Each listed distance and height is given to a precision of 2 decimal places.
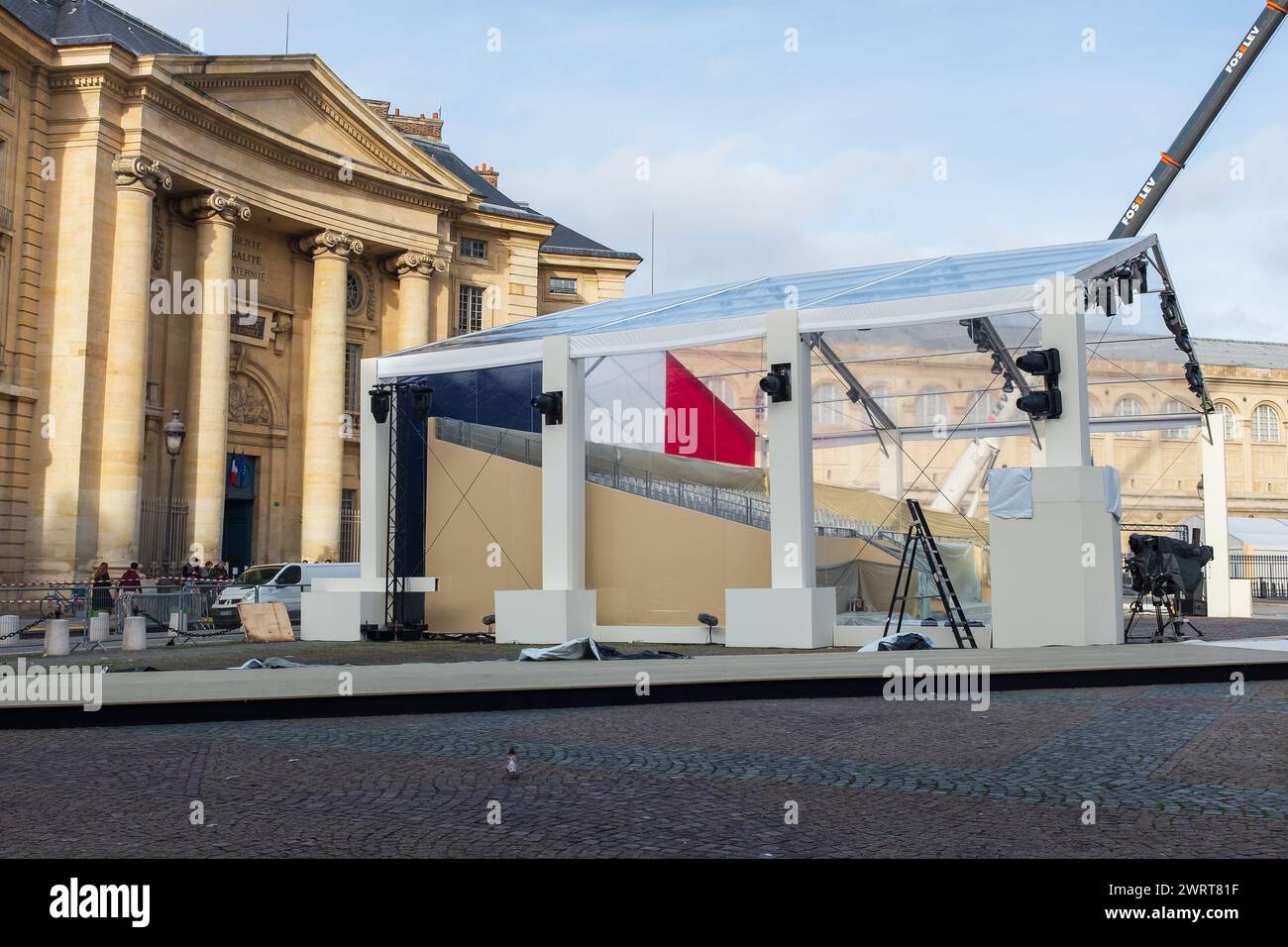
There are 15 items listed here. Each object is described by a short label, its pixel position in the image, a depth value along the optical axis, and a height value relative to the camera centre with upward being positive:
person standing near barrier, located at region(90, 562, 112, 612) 22.98 -0.35
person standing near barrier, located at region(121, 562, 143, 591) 27.62 +0.04
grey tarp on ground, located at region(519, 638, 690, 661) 14.63 -0.95
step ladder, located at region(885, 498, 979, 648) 16.80 +0.06
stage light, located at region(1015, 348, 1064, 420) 15.70 +2.61
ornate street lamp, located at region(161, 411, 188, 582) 29.72 +3.73
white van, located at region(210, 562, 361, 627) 27.27 -0.12
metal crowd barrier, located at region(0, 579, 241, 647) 22.91 -0.57
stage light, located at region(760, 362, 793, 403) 17.94 +3.02
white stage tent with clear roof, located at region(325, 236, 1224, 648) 15.78 +2.70
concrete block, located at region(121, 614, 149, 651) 19.97 -0.95
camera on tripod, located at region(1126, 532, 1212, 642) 19.03 +0.11
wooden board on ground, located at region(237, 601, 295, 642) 22.16 -0.81
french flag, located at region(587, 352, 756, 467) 20.00 +2.85
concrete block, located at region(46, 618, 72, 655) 19.33 -0.95
